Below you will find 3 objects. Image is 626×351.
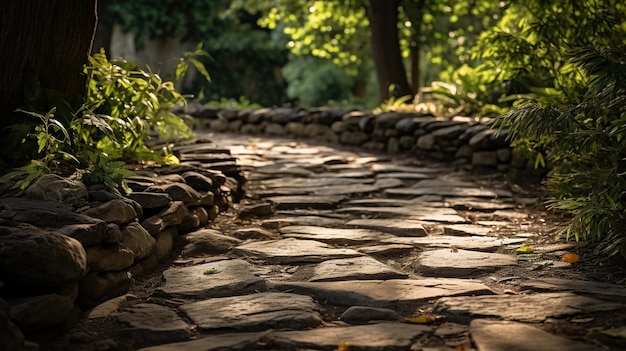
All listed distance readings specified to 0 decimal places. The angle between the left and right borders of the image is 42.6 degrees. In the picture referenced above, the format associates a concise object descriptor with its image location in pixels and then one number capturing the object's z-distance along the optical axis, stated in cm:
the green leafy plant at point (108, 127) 416
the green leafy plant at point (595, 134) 390
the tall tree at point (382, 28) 1141
